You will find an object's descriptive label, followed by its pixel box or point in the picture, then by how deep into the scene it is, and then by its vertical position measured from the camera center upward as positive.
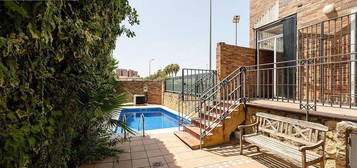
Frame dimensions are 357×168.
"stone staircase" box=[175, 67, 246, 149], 3.86 -1.09
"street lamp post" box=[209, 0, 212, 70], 10.11 +3.46
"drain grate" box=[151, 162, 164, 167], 3.03 -1.60
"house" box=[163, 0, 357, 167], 2.74 +0.52
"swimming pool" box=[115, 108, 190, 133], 7.81 -2.03
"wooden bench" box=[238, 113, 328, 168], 2.34 -0.96
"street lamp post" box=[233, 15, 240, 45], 12.34 +5.37
